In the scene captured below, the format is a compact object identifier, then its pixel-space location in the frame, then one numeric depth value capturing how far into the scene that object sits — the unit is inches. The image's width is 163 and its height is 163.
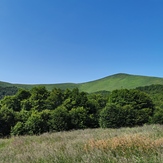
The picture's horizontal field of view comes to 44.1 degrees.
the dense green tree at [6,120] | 823.1
